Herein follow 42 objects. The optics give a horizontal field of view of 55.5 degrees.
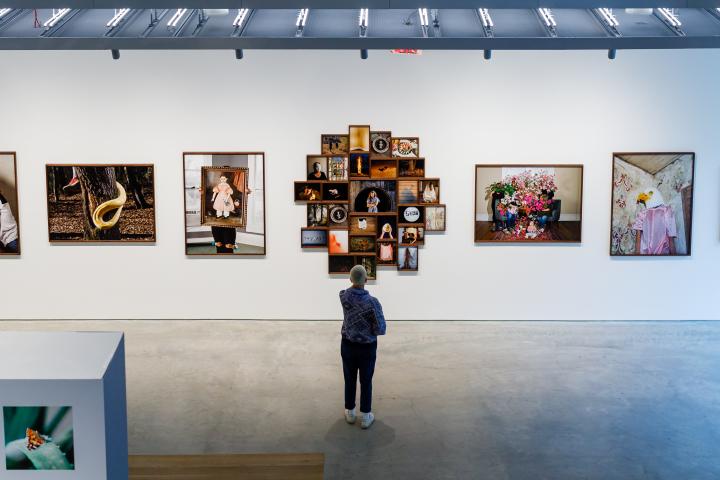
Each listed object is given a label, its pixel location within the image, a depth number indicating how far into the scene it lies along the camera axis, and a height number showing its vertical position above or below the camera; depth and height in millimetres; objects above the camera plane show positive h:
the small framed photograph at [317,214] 11703 -225
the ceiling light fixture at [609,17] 7531 +2048
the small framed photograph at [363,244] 11789 -745
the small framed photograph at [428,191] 11648 +165
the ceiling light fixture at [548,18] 7636 +2074
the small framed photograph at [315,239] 11742 -654
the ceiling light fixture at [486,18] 7625 +2077
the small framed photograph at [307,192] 11672 +151
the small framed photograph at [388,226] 11742 -433
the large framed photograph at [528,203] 11602 -41
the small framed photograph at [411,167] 11609 +572
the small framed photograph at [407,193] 11674 +132
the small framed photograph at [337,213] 11727 -209
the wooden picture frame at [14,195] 11617 +105
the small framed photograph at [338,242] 11727 -706
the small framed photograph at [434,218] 11656 -296
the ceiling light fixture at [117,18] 7647 +2067
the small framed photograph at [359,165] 11602 +607
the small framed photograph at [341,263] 11766 -1071
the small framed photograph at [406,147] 11570 +909
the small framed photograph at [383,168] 11633 +557
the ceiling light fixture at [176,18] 7742 +2112
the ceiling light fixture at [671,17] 7575 +2076
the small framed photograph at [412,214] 11680 -227
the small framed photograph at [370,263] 11758 -1074
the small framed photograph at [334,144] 11578 +961
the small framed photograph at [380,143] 11578 +978
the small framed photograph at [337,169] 11617 +541
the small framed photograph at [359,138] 11531 +1059
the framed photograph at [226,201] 11625 -1
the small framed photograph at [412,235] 11695 -585
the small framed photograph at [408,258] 11711 -982
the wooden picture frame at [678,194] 11539 +108
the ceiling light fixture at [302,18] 7633 +2068
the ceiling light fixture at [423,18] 7648 +2062
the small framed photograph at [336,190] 11688 +184
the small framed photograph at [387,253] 11766 -898
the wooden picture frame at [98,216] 11633 -255
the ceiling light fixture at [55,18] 7527 +2051
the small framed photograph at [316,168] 11617 +558
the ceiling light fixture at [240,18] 7703 +2104
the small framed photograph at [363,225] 11758 -416
